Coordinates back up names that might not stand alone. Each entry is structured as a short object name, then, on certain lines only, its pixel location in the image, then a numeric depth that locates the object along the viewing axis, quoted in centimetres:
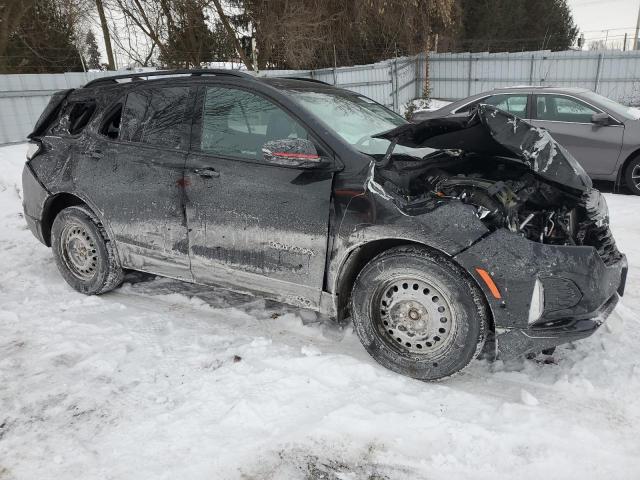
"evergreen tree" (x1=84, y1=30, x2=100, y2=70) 1788
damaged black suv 272
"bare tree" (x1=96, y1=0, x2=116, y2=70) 1624
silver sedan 709
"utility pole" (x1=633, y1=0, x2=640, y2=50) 2080
